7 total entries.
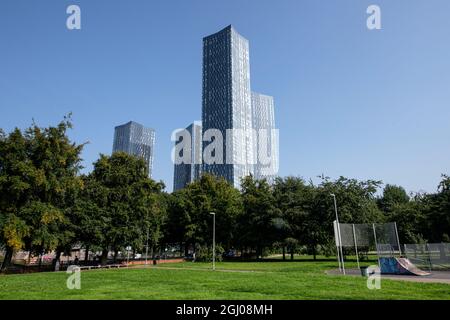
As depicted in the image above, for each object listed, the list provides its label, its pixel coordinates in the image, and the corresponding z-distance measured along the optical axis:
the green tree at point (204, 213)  64.81
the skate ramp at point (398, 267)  25.86
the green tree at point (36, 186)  36.44
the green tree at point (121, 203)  48.72
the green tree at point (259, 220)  57.62
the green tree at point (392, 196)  90.36
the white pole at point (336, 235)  25.90
